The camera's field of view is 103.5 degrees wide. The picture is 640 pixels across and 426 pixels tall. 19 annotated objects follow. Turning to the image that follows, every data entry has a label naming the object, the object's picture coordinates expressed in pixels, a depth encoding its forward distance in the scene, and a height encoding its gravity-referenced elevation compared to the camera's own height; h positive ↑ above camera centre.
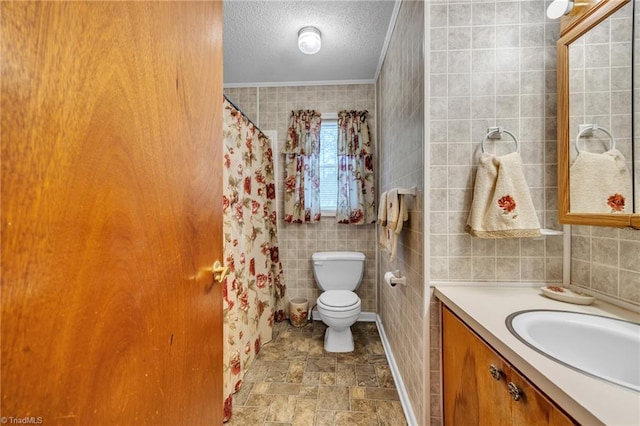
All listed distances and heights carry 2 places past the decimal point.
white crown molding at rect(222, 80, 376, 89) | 2.47 +1.26
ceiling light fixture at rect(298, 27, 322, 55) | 1.77 +1.21
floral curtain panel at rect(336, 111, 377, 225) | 2.44 +0.38
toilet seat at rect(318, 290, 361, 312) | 1.83 -0.69
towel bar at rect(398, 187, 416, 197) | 1.29 +0.10
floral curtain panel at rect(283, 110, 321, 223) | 2.48 +0.41
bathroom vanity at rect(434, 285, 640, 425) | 0.48 -0.38
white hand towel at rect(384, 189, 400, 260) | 1.40 -0.03
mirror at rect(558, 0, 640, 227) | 0.85 +0.34
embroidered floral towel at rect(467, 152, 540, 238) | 1.03 +0.03
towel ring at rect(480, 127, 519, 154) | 1.09 +0.34
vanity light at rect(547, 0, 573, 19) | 0.95 +0.77
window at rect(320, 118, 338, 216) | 2.54 +0.46
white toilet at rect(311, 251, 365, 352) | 1.84 -0.68
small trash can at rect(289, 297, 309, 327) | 2.32 -0.95
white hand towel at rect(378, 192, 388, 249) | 1.58 -0.07
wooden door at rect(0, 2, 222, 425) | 0.33 +0.00
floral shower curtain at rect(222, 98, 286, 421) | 1.45 -0.28
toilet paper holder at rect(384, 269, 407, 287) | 1.45 -0.41
